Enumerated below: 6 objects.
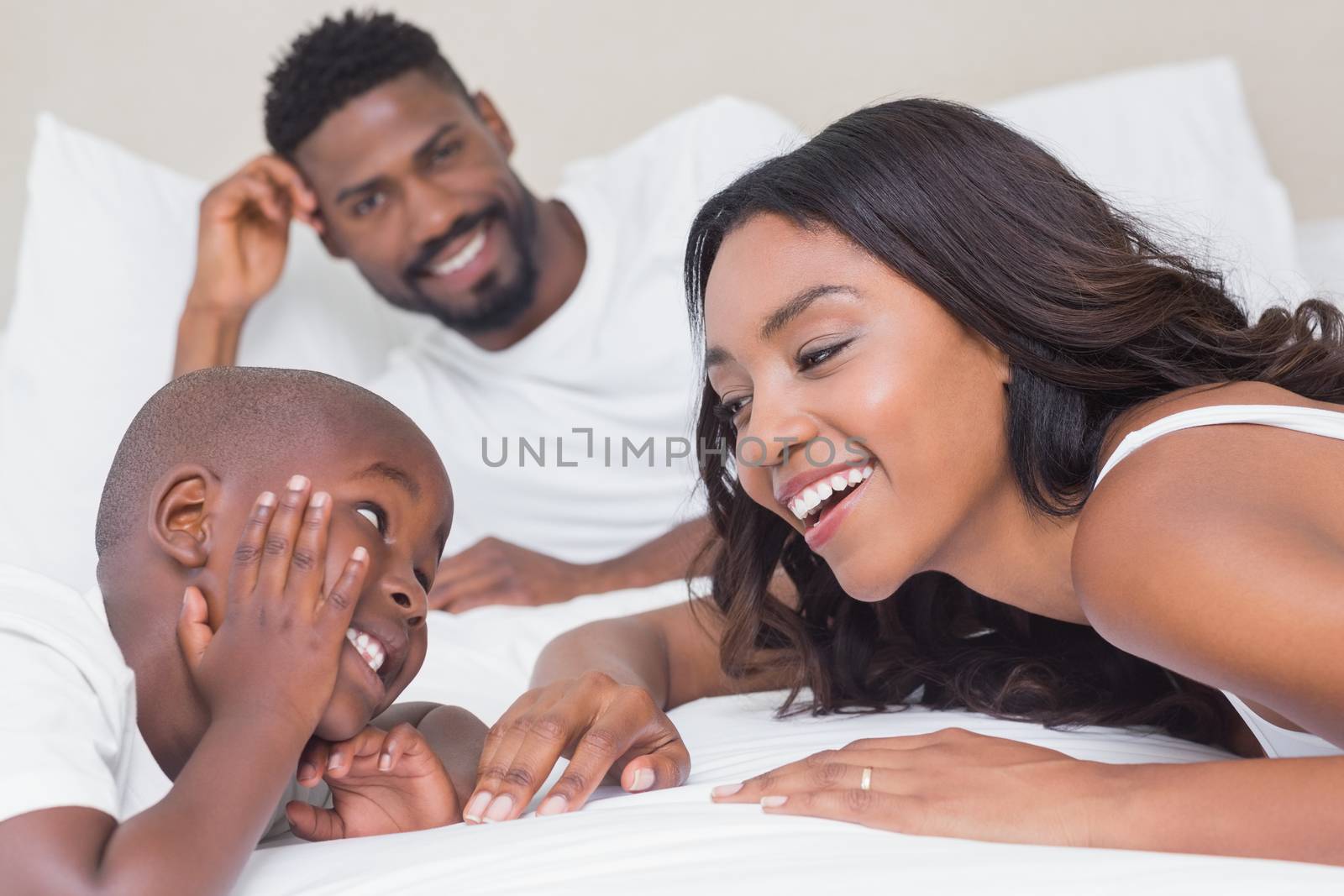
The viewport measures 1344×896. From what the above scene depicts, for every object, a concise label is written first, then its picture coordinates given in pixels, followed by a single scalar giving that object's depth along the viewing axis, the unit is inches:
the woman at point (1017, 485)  35.4
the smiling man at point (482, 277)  95.7
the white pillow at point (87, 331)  84.5
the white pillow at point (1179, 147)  93.3
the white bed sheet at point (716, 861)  31.4
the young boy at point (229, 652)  34.4
